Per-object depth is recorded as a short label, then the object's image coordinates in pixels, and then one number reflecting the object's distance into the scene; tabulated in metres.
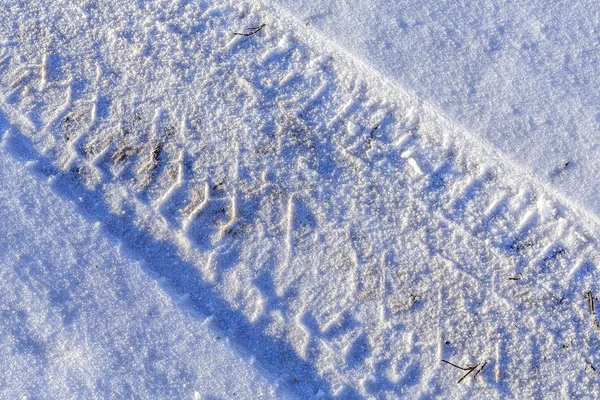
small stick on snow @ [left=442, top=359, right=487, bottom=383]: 1.16
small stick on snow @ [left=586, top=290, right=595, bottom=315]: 1.16
